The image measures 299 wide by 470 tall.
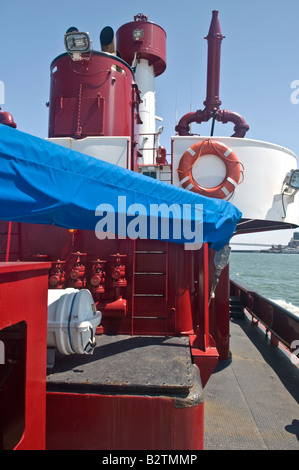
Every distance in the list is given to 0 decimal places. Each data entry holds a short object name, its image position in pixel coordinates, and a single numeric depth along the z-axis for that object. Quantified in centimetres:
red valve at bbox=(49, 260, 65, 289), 420
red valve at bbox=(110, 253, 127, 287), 438
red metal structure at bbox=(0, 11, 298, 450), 238
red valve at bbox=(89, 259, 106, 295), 430
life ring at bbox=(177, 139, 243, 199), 656
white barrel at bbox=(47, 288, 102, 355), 326
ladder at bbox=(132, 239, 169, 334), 463
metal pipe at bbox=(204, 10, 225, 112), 918
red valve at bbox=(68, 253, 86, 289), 428
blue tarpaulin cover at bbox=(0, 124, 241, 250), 244
